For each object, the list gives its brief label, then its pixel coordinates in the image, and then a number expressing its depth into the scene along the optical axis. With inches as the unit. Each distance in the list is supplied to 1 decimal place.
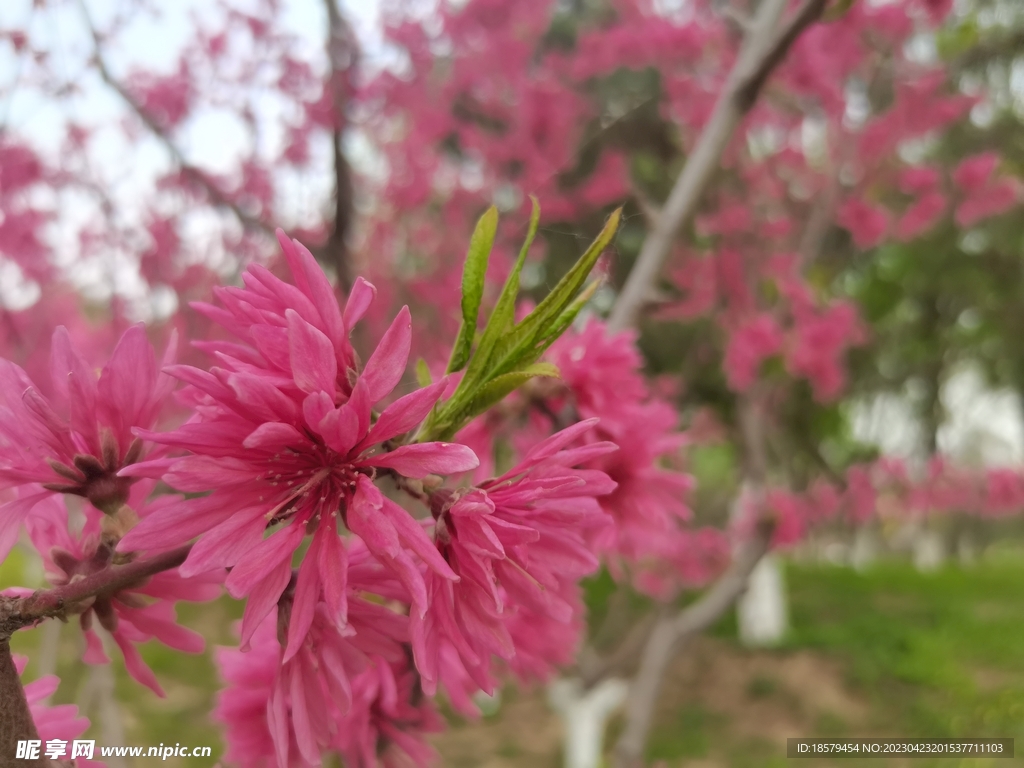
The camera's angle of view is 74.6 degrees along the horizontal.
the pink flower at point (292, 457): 2.6
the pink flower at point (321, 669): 3.0
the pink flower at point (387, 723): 4.3
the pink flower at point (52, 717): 3.4
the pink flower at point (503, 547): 2.9
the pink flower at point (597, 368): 4.8
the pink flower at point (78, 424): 3.0
